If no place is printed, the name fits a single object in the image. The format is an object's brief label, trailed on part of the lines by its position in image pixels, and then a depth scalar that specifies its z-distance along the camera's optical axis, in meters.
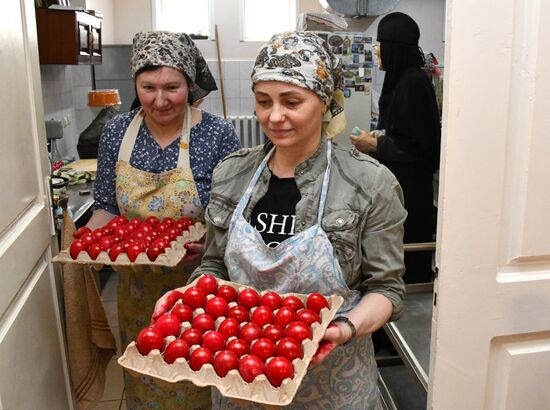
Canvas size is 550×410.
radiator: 6.02
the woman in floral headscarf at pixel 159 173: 1.96
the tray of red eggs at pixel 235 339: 1.07
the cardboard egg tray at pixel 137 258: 1.65
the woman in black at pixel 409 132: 2.80
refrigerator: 4.15
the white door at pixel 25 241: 1.27
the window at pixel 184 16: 5.96
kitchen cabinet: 3.34
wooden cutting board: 3.61
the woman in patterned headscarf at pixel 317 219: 1.34
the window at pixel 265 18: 6.02
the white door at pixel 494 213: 1.09
